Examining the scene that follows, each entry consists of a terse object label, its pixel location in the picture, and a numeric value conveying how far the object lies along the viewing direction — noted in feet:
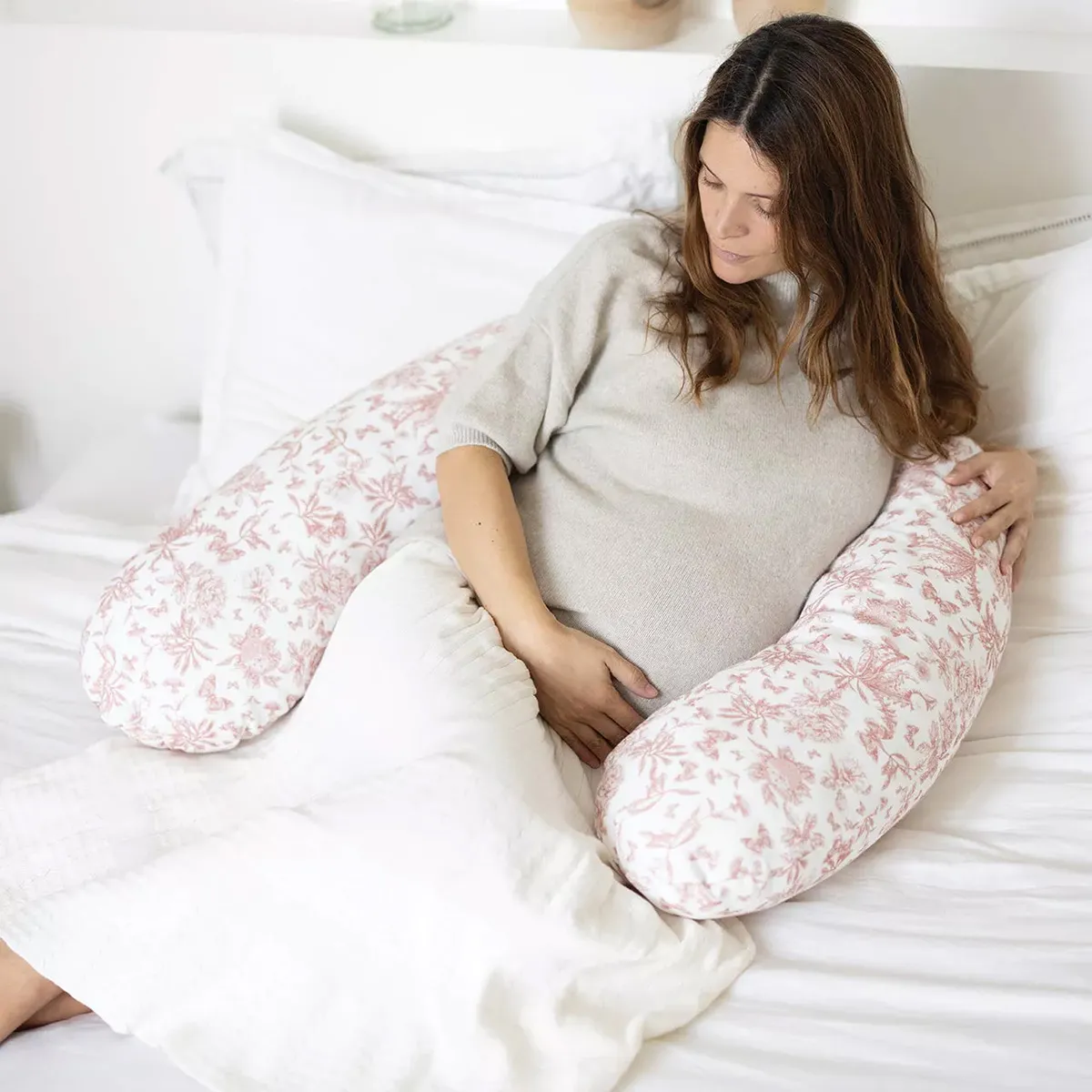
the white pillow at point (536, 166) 4.76
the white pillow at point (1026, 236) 4.84
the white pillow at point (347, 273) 4.78
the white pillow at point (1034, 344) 4.40
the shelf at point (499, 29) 4.87
